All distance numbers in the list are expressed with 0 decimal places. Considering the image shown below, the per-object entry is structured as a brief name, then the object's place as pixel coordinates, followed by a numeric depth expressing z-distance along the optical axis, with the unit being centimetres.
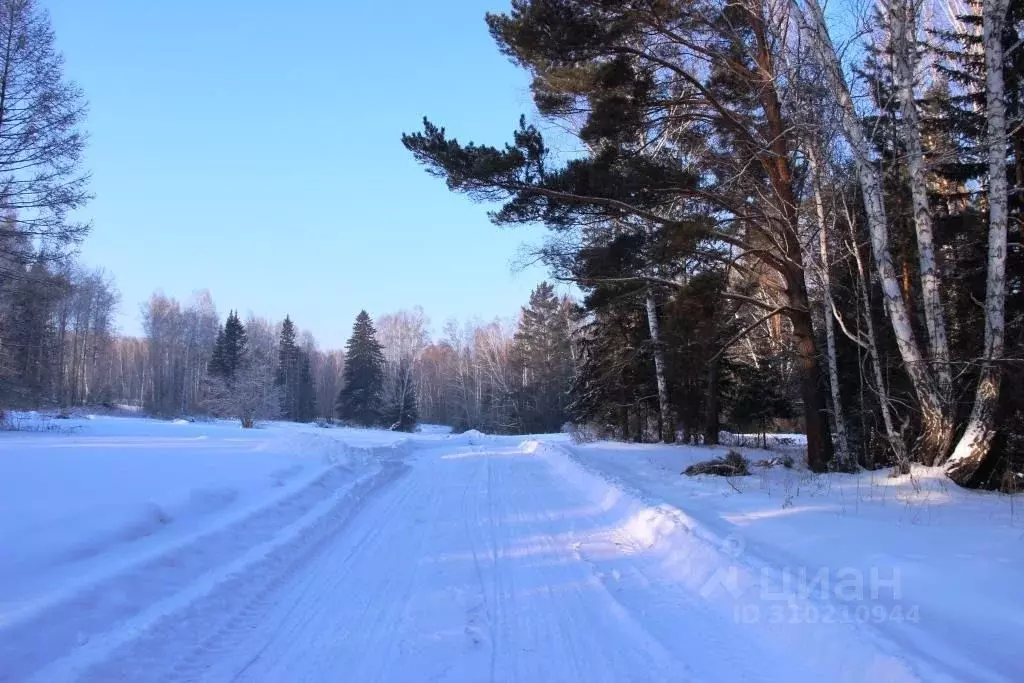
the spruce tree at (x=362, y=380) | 5981
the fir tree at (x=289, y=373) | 7194
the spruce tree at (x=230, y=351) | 5822
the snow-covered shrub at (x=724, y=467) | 1227
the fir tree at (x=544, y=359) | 5000
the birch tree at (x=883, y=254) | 912
